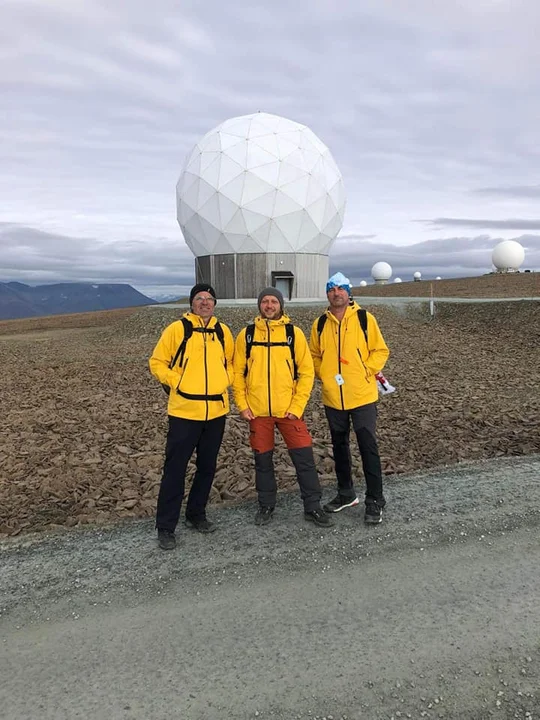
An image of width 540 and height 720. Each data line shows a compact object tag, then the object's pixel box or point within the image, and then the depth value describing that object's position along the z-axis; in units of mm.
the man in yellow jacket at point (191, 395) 4094
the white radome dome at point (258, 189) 23188
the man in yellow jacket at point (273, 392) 4328
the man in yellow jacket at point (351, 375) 4500
